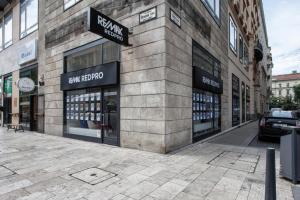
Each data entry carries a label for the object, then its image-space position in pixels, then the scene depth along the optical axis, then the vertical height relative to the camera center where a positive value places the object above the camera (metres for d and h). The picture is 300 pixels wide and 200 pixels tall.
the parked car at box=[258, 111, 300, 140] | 8.57 -0.77
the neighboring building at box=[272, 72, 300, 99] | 93.44 +10.44
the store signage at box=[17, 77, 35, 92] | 11.13 +1.17
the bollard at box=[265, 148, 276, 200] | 2.45 -0.88
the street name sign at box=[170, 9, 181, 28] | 6.89 +3.06
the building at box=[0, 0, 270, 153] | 6.62 +1.38
